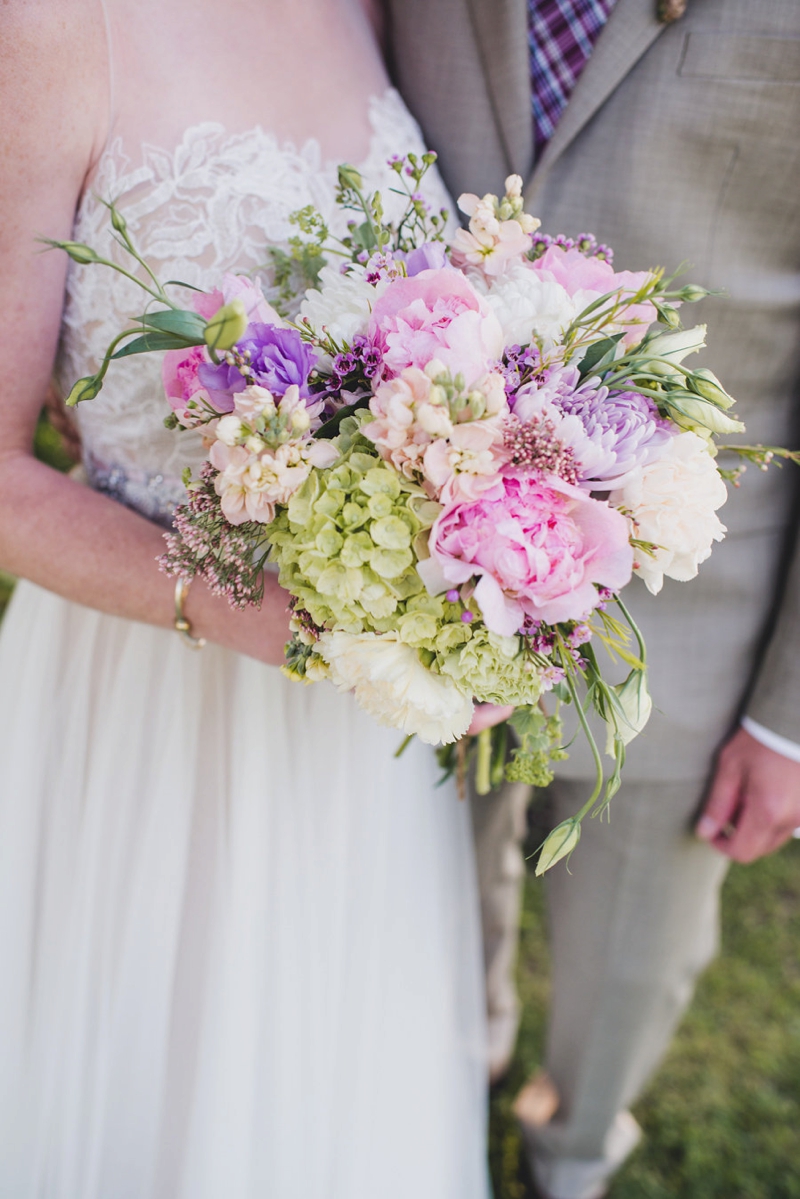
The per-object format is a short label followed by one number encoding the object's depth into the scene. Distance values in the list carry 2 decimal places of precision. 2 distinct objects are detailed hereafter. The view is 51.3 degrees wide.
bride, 1.14
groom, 1.24
